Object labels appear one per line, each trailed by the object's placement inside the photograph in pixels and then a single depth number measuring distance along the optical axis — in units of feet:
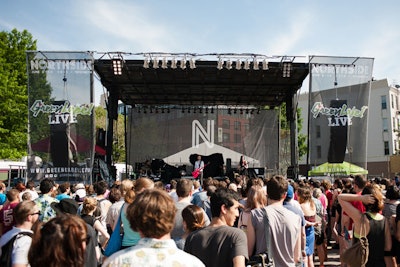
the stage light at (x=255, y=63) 47.91
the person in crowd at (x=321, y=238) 20.20
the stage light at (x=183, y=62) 48.06
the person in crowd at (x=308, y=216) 16.69
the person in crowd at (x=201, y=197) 17.65
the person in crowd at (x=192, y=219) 9.41
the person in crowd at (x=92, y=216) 13.25
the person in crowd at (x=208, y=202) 16.97
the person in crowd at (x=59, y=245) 5.45
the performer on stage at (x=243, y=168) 58.90
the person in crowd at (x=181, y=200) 11.43
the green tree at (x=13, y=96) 61.36
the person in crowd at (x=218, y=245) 8.21
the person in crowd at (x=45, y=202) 14.65
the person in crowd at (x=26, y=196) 17.59
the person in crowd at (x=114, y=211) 14.64
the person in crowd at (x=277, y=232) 10.14
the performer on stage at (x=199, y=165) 52.75
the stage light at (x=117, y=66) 47.83
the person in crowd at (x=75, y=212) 8.77
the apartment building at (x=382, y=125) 131.54
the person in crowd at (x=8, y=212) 15.21
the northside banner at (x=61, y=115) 44.93
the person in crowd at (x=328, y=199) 25.23
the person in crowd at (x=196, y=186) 22.61
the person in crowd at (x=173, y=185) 23.83
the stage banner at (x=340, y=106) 48.11
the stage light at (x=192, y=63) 47.96
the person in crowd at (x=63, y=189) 19.02
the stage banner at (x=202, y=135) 68.80
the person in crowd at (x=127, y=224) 10.37
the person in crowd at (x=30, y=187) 23.42
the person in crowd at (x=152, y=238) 5.65
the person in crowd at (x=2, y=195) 21.67
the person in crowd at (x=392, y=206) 12.89
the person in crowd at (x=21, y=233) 9.14
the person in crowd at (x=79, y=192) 21.43
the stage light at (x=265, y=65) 48.11
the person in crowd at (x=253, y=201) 12.87
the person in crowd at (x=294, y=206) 12.99
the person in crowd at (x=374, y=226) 10.49
